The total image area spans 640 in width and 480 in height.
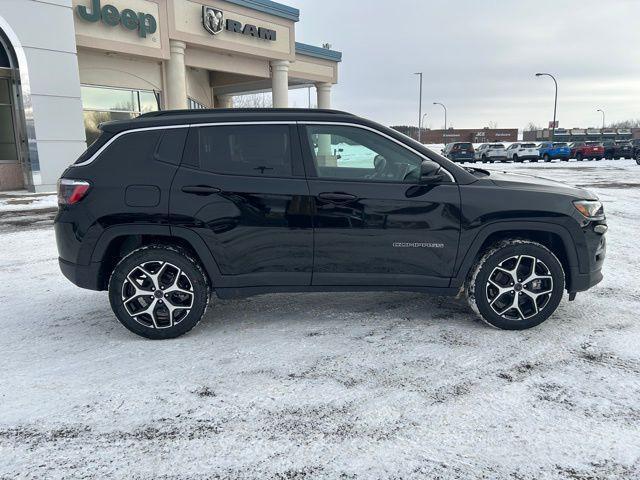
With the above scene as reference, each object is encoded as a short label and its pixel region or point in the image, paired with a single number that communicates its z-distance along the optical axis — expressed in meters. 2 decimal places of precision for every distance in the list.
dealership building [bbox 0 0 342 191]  14.25
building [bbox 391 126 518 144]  94.12
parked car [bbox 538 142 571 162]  37.56
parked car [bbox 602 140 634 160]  37.32
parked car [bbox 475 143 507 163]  39.91
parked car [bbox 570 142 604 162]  37.00
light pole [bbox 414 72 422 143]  58.59
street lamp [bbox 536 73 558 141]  50.09
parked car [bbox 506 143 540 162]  38.31
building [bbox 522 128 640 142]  75.88
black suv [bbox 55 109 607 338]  3.96
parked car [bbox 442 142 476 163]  37.75
